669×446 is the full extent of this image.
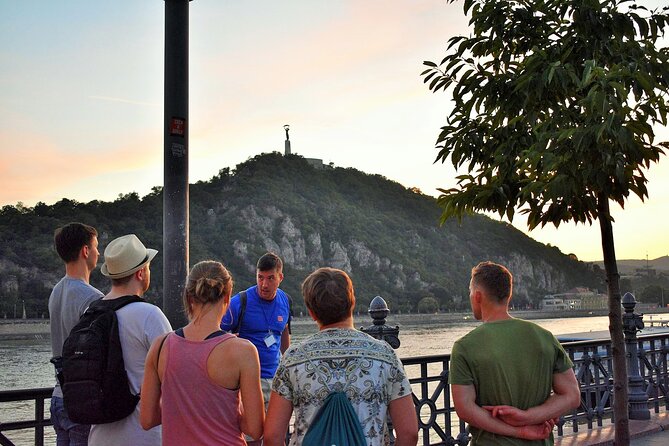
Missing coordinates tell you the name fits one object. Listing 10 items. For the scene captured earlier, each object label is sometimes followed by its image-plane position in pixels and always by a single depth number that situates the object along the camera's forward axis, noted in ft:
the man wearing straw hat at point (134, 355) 10.29
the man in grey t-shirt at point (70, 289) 11.48
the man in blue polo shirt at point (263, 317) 16.20
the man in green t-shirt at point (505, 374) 10.17
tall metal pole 12.26
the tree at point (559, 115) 16.96
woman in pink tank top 9.16
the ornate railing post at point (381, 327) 20.51
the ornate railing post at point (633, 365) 30.71
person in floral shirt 8.95
